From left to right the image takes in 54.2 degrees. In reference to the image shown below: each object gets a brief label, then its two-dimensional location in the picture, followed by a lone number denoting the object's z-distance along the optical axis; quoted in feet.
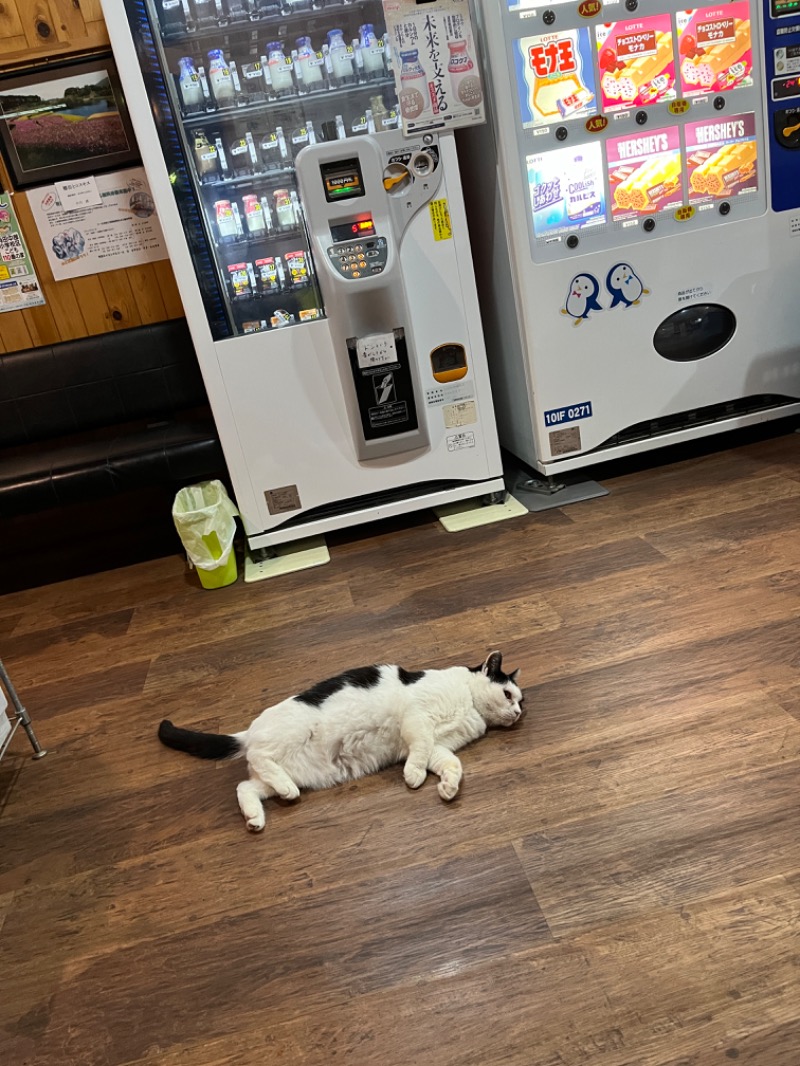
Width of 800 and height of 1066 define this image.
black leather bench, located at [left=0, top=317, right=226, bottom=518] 11.94
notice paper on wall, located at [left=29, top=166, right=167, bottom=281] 11.80
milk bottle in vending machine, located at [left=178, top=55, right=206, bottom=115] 9.56
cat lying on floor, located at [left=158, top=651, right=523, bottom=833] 6.34
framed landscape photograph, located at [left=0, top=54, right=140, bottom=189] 11.28
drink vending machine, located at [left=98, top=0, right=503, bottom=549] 9.54
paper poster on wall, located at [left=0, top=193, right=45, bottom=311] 11.87
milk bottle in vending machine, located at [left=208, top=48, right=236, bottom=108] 9.59
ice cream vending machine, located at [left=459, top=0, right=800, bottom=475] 9.62
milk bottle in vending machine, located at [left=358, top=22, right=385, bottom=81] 9.71
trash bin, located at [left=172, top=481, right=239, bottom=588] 10.34
